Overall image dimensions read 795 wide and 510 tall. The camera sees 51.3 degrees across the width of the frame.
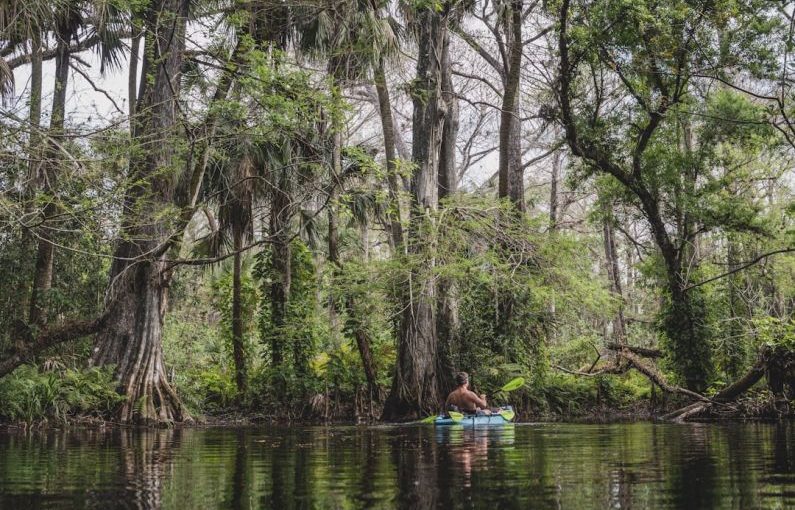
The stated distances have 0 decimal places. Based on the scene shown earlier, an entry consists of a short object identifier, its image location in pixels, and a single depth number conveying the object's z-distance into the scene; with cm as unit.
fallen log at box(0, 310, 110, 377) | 1602
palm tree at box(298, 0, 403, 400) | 1664
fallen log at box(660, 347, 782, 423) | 1570
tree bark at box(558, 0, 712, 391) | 1967
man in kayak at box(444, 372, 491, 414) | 1496
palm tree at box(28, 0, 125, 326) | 1624
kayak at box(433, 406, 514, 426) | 1405
